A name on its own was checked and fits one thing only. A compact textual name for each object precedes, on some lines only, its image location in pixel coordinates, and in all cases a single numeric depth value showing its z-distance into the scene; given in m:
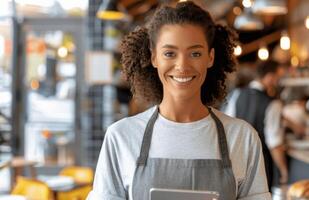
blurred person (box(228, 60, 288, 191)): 5.29
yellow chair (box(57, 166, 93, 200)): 5.07
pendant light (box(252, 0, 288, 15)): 6.59
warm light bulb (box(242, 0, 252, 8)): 7.21
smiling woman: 1.86
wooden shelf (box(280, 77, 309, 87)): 8.18
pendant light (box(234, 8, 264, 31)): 8.78
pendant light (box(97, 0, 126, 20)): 5.86
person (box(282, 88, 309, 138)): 7.37
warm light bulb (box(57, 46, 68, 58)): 8.32
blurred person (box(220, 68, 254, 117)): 5.76
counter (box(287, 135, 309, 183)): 6.03
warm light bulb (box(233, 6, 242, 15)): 12.20
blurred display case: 8.27
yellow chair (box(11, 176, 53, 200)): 4.41
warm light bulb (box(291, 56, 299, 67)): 11.07
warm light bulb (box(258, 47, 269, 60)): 7.87
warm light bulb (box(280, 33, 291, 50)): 6.82
